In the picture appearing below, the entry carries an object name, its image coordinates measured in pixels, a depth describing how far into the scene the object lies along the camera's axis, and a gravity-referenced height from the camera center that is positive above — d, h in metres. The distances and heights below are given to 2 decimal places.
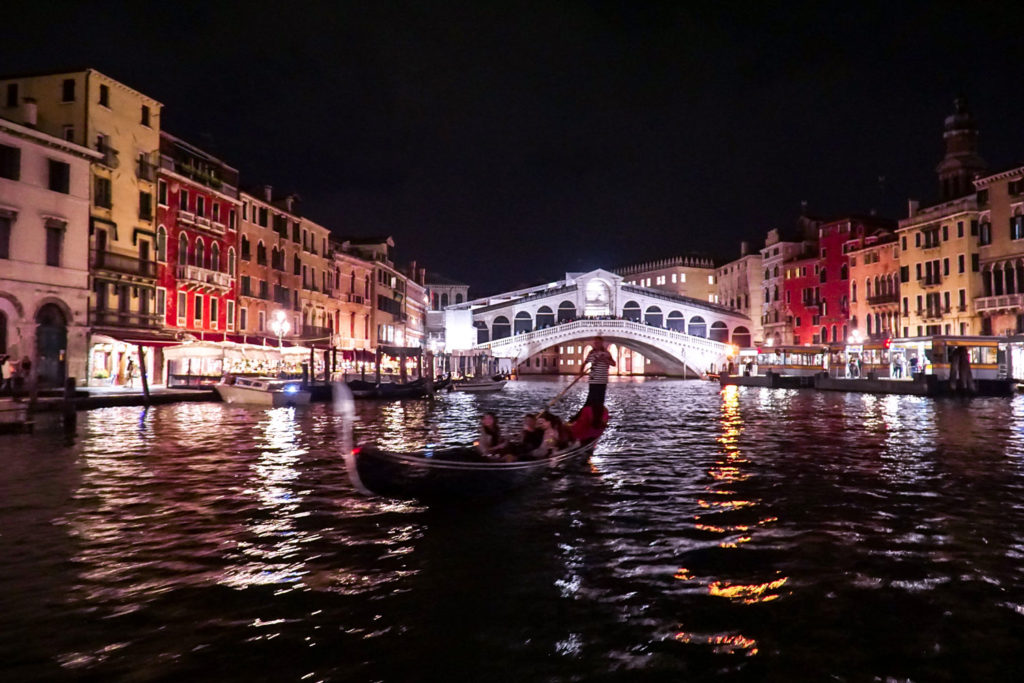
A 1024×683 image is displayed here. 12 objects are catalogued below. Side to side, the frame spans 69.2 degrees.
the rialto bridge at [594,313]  68.06 +6.21
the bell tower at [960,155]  47.72 +14.08
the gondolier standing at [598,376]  11.07 +0.06
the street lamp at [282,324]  37.41 +3.25
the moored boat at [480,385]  36.01 -0.16
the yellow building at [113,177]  26.52 +7.98
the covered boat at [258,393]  24.95 -0.23
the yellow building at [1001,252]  37.97 +6.27
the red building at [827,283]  53.44 +7.05
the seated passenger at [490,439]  8.82 -0.69
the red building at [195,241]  30.58 +6.38
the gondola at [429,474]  7.55 -0.95
